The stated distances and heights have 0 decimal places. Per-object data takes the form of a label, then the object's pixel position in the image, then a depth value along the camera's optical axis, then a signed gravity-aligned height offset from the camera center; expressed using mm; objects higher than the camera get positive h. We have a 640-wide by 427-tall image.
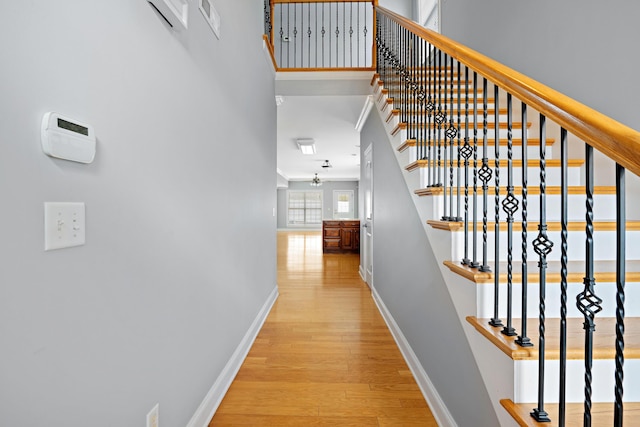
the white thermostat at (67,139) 715 +183
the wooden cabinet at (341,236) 7809 -577
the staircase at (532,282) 1027 -282
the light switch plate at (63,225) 736 -32
